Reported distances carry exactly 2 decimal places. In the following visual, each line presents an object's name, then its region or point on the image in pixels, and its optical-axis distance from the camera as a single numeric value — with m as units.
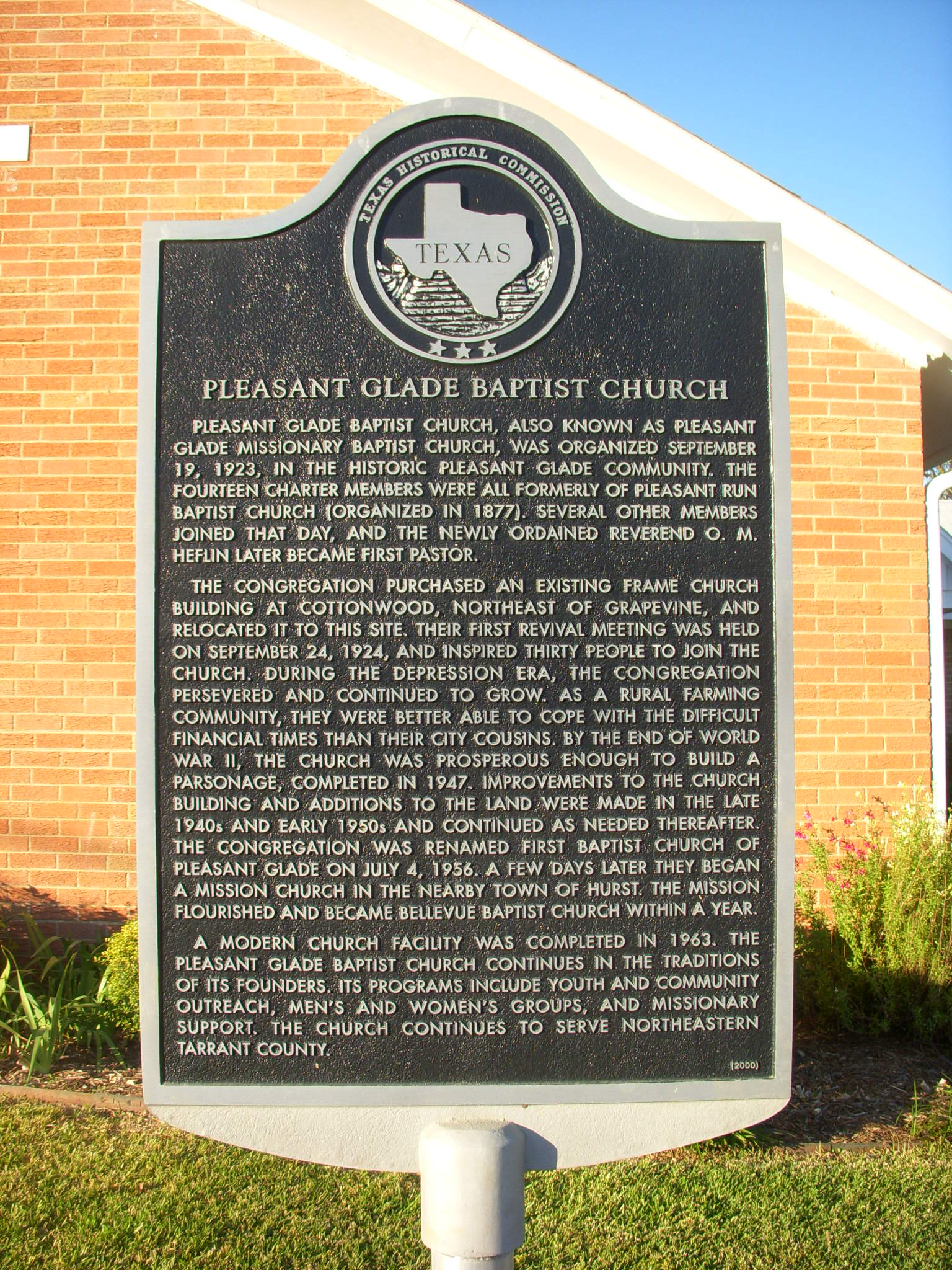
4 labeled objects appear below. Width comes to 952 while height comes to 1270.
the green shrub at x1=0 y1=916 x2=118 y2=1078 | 4.59
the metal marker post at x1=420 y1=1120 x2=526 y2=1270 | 2.22
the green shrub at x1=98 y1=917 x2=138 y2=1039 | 4.60
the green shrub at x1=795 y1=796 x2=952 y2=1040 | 4.83
